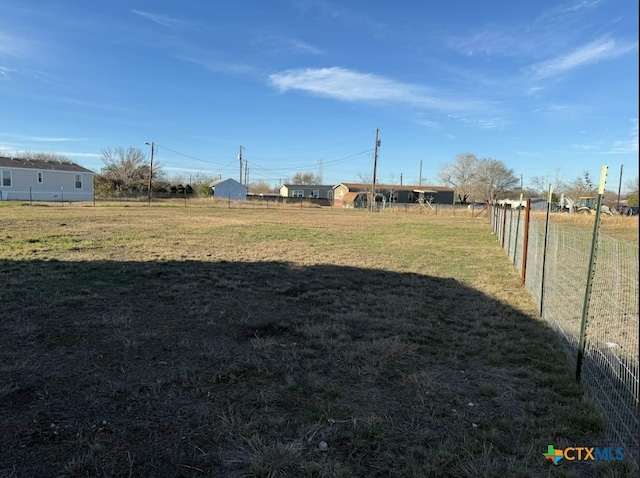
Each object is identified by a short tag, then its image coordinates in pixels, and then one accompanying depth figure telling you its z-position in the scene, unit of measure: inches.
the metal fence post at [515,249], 356.1
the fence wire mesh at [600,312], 111.7
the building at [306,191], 3138.5
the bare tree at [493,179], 2767.2
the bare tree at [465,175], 2876.5
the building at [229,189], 2486.5
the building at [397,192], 2642.7
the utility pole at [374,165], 1663.3
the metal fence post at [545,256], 201.5
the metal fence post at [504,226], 496.7
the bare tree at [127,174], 2218.3
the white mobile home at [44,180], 1487.5
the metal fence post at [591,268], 118.2
